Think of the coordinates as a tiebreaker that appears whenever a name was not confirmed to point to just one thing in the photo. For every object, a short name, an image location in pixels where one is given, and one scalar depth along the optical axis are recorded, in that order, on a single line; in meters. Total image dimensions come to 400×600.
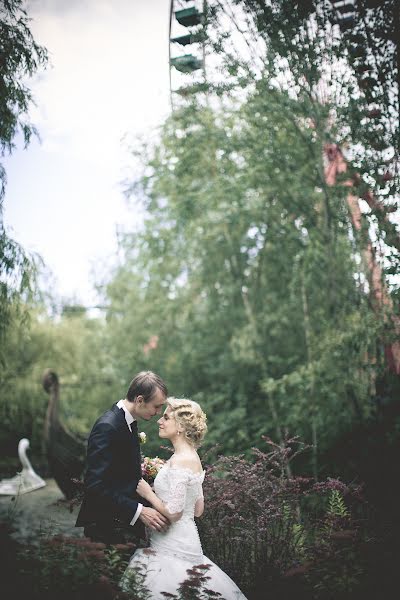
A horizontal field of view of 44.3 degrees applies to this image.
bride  2.67
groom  2.79
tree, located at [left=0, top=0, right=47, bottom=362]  3.94
